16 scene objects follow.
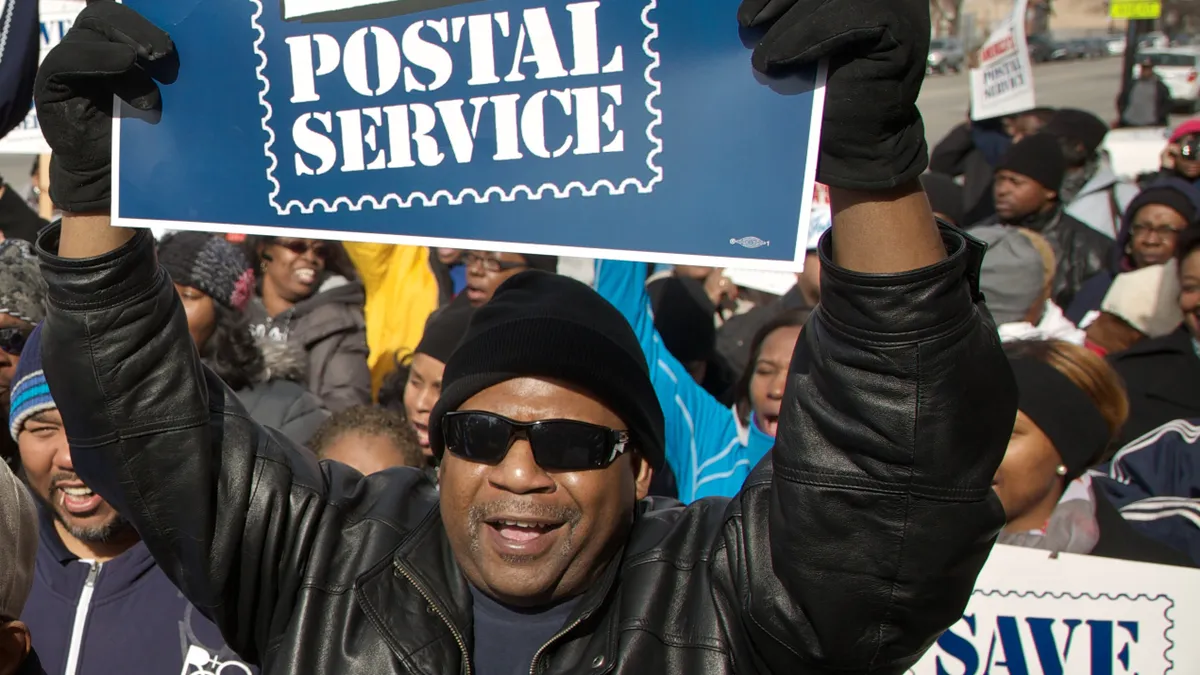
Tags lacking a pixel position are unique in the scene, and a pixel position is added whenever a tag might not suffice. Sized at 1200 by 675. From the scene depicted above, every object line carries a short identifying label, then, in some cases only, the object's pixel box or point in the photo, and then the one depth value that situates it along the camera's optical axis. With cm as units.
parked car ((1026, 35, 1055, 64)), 3559
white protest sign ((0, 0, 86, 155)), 510
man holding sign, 159
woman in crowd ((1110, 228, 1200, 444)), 428
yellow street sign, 1338
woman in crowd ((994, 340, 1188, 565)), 301
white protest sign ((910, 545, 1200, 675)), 284
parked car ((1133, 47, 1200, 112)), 2128
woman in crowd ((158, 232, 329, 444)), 399
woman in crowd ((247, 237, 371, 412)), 486
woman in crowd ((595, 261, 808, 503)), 370
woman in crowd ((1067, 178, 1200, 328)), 645
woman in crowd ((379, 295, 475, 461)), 384
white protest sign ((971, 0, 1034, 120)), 834
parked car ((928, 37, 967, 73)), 3397
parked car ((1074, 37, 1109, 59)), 3709
